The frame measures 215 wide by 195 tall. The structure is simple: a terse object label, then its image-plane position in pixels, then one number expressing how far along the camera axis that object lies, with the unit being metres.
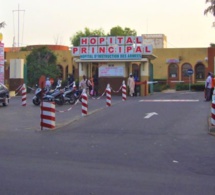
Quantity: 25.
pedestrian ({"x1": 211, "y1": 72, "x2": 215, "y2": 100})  29.26
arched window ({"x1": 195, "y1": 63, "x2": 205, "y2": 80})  58.81
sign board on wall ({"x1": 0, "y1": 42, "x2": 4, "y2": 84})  38.59
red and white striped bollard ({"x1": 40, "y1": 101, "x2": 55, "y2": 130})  17.19
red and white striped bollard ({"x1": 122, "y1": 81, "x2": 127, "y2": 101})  31.38
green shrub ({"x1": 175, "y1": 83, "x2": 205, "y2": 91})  45.72
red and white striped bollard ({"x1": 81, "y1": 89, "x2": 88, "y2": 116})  21.55
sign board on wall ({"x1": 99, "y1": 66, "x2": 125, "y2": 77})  38.31
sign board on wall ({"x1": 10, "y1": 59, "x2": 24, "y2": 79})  41.22
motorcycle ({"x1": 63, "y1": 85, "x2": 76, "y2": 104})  28.70
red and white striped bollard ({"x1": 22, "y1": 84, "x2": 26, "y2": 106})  28.59
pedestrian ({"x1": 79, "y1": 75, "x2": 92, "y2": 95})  36.57
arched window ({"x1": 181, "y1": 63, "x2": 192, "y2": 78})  59.09
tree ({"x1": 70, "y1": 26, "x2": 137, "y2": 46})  83.75
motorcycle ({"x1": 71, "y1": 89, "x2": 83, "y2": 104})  28.94
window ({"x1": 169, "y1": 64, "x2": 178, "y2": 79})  59.69
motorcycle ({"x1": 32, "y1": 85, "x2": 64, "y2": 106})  27.54
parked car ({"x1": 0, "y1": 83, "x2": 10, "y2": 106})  28.05
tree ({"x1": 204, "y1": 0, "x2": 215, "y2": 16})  30.31
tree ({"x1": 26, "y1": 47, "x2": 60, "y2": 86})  53.04
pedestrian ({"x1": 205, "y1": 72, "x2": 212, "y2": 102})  29.28
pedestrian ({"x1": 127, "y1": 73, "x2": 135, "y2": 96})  36.31
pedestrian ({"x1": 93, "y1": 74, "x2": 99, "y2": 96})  39.22
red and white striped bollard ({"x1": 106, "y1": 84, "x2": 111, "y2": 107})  26.47
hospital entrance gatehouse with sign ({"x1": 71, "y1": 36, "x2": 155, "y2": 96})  38.16
